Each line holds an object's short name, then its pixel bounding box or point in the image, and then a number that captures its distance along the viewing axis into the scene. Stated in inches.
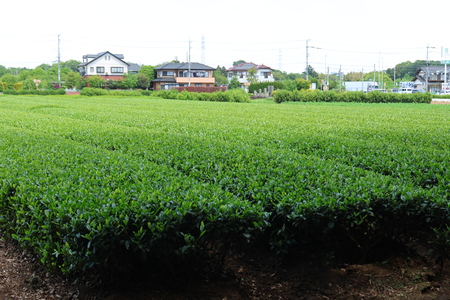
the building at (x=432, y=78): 2913.4
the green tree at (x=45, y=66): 4800.9
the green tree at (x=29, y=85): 2697.1
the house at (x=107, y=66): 3152.1
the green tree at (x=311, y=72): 4224.9
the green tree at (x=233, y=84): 3065.9
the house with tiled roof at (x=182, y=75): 3085.6
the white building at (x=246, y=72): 3991.1
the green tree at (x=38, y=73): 3511.3
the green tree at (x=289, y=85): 2566.4
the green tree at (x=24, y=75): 3408.0
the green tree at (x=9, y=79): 3031.5
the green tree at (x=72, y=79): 2970.0
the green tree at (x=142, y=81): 2970.0
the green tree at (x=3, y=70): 4530.5
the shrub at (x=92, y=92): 2031.3
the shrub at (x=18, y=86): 2682.1
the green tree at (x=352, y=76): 4281.5
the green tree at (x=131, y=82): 2837.1
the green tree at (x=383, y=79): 3629.4
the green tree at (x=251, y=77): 3243.1
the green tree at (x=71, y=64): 4591.0
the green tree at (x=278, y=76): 4270.7
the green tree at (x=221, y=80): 3671.5
